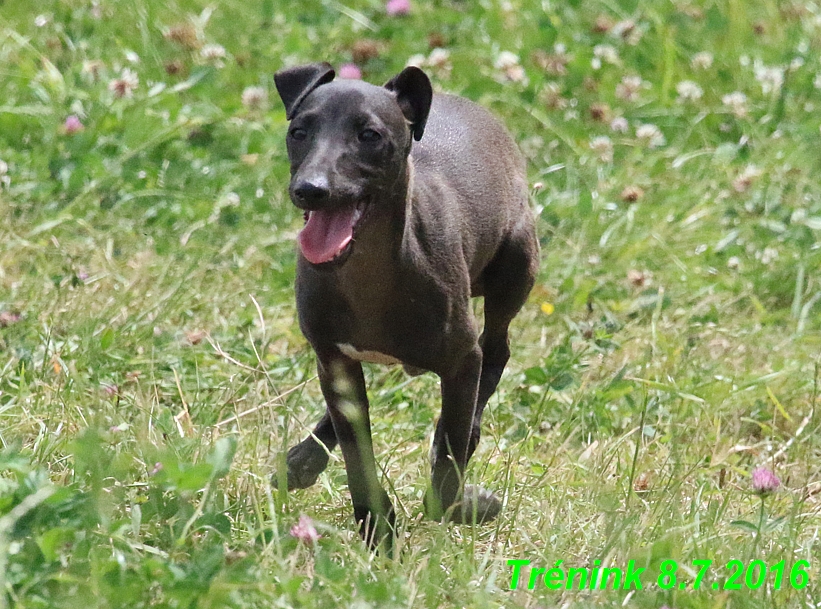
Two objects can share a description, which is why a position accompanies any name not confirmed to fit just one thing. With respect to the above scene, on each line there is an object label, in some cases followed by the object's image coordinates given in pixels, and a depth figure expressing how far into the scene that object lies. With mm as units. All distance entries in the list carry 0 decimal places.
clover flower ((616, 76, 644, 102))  13420
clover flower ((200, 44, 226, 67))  13125
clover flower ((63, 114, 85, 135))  11281
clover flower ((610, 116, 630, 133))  12781
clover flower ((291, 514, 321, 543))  6008
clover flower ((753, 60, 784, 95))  13641
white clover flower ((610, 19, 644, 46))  14219
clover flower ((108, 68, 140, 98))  11867
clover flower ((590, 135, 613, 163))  12234
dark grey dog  6250
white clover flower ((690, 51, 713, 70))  13953
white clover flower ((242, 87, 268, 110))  12523
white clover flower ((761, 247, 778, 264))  11083
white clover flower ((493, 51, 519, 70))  13102
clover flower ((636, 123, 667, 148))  12617
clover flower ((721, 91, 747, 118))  13105
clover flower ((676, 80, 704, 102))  13398
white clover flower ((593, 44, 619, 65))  13844
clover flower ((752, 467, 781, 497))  6375
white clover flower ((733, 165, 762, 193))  11977
